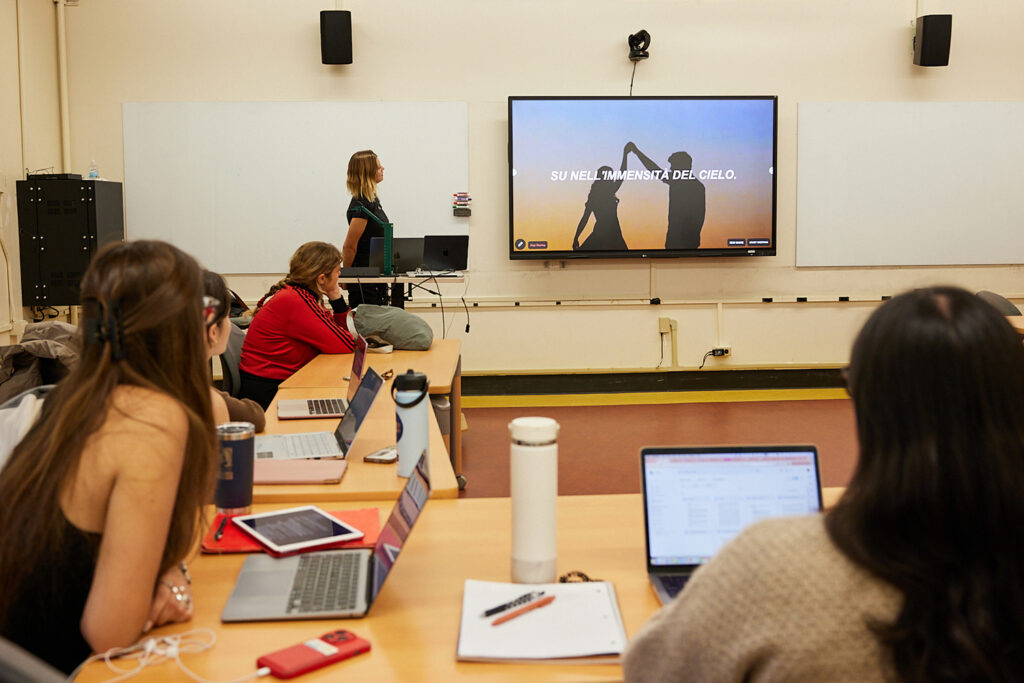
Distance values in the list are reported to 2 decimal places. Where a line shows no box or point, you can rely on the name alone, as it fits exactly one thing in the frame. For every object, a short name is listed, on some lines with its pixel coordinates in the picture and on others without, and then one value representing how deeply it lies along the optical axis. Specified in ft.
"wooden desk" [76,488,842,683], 4.58
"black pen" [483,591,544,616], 5.14
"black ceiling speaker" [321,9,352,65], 21.35
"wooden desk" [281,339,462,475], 12.73
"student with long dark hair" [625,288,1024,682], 3.05
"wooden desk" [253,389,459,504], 7.36
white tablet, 6.15
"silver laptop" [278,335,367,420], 10.25
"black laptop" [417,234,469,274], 17.78
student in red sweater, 14.25
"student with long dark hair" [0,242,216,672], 4.74
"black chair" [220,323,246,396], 13.89
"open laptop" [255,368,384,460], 8.51
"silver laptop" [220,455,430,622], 5.16
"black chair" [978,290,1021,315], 17.15
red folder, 6.17
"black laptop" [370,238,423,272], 17.35
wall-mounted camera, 21.86
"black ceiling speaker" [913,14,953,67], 22.45
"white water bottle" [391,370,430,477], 7.24
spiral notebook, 4.69
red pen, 5.06
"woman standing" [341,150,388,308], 18.60
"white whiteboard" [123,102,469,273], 21.94
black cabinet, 19.17
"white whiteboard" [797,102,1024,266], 23.16
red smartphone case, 4.51
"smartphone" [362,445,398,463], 8.32
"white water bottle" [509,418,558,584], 5.43
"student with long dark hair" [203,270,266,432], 6.07
